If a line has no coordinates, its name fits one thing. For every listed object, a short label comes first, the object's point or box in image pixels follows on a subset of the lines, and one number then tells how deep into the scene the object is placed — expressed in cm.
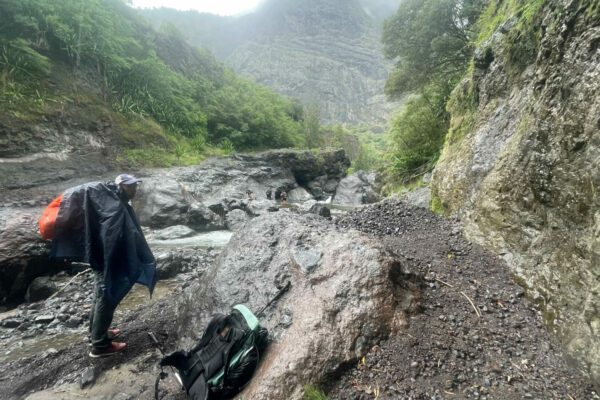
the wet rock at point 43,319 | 497
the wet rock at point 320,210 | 1383
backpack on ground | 265
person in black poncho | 344
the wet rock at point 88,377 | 323
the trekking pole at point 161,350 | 296
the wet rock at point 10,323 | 485
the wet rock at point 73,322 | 489
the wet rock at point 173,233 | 1107
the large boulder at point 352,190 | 2992
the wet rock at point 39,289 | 587
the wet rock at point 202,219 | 1295
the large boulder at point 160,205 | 1241
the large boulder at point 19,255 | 575
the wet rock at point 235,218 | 1355
